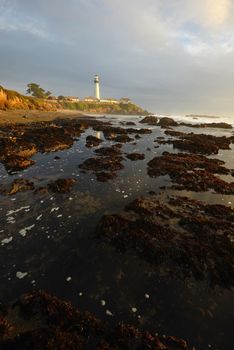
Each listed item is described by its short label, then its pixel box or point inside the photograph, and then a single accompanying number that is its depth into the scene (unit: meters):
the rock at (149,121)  54.74
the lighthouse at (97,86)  170.07
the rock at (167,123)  49.75
